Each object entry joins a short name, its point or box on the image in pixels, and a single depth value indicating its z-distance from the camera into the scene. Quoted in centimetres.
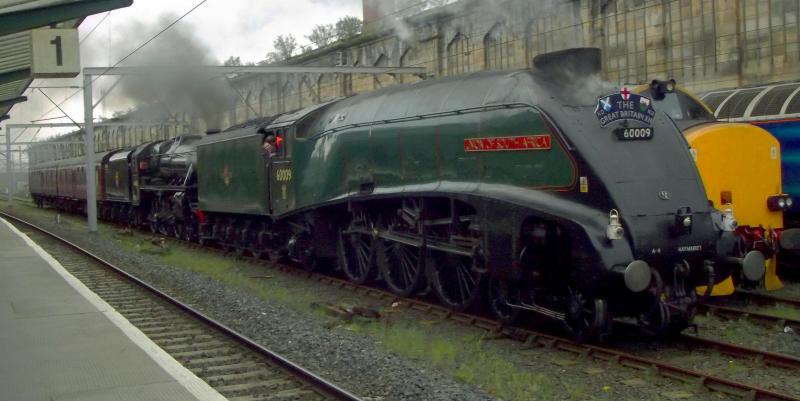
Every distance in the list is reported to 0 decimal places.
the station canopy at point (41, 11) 1178
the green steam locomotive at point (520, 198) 735
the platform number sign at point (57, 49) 1505
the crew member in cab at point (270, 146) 1378
